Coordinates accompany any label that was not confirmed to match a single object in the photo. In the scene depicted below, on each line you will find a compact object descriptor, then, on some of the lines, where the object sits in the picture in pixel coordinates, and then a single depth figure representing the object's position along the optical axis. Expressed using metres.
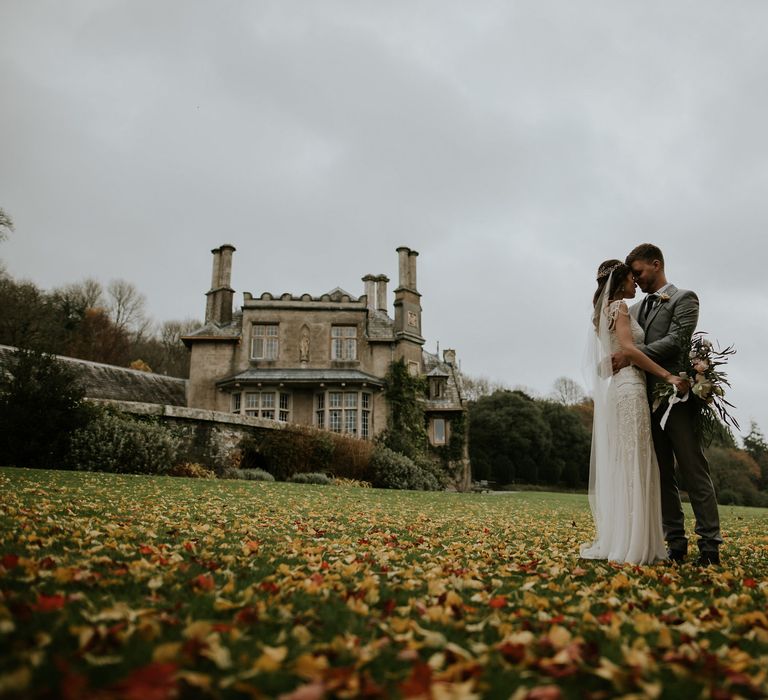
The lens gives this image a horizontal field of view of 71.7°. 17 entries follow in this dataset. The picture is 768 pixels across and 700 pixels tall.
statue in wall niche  26.42
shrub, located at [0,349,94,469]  12.06
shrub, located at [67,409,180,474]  12.91
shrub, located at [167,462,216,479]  14.51
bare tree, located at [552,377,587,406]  58.78
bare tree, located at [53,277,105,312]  38.53
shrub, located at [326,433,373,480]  19.47
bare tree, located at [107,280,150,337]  42.28
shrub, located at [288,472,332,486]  17.00
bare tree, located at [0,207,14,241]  24.99
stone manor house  25.44
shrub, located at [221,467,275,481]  15.97
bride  4.39
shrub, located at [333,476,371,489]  17.72
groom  4.38
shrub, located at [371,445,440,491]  20.16
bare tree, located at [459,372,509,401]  56.22
